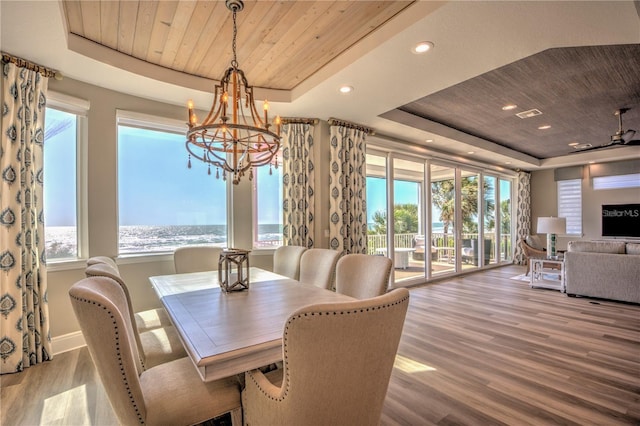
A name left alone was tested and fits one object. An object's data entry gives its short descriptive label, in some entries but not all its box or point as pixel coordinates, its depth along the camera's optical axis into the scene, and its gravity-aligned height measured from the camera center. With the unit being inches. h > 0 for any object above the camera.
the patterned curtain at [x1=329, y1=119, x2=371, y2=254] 165.0 +14.7
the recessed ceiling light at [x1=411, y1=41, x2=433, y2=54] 91.3 +52.1
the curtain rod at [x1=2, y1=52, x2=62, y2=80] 96.2 +51.3
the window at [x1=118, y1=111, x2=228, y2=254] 133.1 +11.2
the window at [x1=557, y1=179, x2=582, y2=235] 300.0 +9.7
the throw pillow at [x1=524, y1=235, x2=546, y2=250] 292.4 -28.6
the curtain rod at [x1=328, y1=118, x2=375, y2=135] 163.5 +50.7
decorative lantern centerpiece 81.3 -15.7
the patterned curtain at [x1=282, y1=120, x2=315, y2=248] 158.6 +16.5
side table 206.1 -46.0
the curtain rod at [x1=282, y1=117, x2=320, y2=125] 159.5 +50.6
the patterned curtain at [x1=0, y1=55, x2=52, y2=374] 94.6 -2.1
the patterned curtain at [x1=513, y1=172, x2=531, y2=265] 318.4 -2.2
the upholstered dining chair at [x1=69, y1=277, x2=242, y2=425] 41.2 -28.0
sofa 165.0 -33.7
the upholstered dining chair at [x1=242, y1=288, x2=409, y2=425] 35.6 -19.0
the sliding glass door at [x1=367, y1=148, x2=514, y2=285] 204.2 -1.6
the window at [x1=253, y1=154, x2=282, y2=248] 162.6 +4.1
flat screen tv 267.3 -7.3
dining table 46.9 -21.0
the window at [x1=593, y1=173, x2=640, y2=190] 270.5 +28.5
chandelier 69.6 +20.6
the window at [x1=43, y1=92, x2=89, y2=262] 114.2 +16.1
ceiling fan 164.1 +41.6
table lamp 223.8 -12.1
